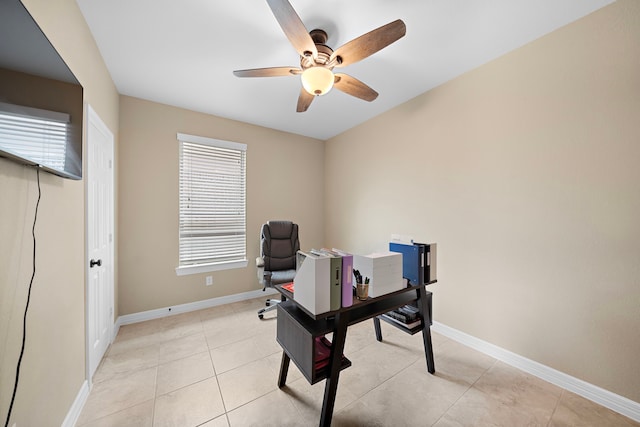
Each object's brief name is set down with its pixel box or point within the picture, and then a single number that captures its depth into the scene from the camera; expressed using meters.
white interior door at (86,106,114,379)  1.65
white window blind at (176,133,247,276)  2.91
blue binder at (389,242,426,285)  1.68
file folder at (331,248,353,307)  1.26
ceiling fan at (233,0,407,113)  1.23
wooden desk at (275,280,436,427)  1.23
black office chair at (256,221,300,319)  2.72
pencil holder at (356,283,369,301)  1.37
